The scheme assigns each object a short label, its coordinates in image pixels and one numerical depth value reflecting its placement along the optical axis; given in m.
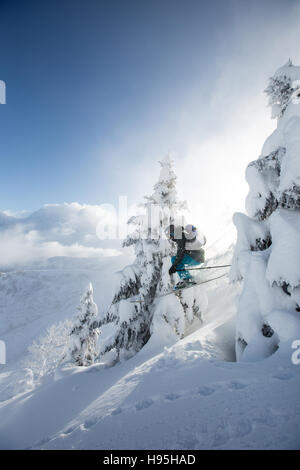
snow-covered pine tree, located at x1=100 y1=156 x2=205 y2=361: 9.70
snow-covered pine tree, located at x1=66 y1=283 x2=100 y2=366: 13.50
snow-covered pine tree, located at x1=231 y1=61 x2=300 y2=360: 4.50
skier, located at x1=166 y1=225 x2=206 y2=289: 7.77
